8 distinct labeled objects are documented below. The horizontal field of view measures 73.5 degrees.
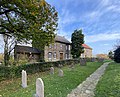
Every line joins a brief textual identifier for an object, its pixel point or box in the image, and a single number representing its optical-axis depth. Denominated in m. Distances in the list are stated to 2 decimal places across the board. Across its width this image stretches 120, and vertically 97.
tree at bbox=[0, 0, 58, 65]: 7.86
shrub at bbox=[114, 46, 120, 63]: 16.96
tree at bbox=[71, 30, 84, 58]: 27.69
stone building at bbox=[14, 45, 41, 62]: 20.79
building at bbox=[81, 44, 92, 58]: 43.04
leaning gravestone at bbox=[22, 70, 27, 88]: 5.55
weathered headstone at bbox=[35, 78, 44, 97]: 3.41
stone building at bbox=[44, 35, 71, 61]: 24.00
